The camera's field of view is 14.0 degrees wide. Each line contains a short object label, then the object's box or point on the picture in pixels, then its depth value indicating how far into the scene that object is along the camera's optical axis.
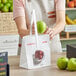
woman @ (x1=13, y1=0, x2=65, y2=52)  4.51
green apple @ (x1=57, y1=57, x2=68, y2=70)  3.35
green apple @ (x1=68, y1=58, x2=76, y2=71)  3.27
